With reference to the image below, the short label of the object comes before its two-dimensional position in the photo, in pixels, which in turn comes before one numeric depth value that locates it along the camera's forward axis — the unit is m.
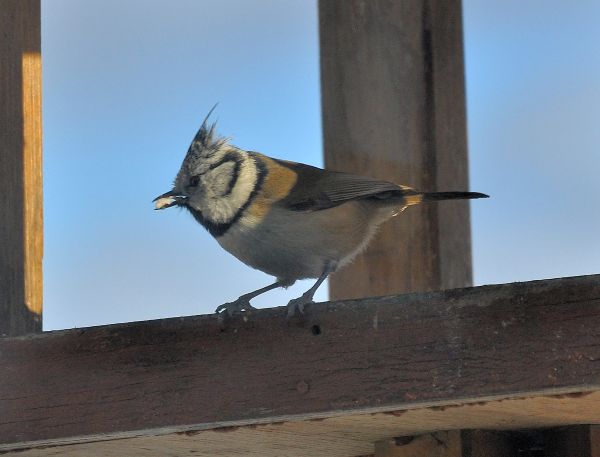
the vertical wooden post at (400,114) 6.35
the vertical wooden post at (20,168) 5.45
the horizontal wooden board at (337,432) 4.29
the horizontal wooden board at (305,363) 4.05
